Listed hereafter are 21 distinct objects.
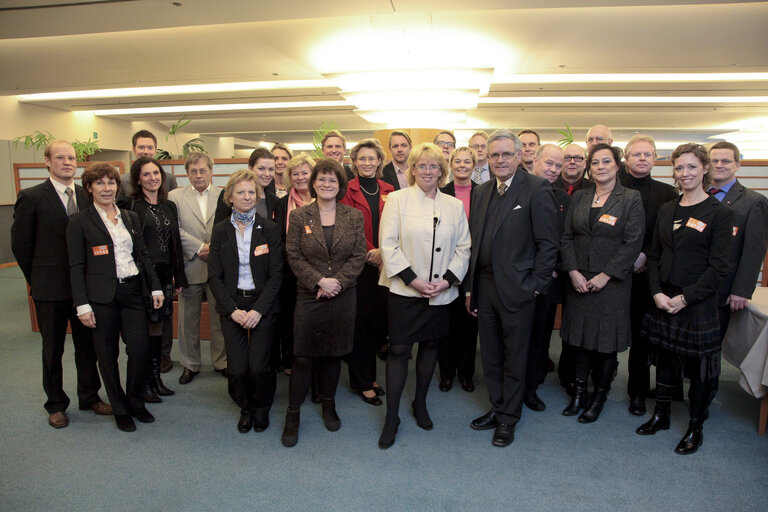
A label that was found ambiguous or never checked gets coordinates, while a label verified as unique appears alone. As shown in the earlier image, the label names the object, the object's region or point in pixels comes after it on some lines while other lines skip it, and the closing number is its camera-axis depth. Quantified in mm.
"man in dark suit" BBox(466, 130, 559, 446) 2518
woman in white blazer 2516
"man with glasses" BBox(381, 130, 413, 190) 3383
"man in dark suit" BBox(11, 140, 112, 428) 2676
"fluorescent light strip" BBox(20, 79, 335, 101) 9609
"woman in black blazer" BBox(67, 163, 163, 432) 2549
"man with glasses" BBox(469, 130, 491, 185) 3878
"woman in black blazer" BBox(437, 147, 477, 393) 3166
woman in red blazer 3016
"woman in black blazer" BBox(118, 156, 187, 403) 3018
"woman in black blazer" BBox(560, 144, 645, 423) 2672
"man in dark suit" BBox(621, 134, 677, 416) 2908
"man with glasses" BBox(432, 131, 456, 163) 3918
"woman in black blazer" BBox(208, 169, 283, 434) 2652
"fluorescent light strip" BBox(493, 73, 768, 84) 8375
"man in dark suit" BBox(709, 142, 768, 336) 2607
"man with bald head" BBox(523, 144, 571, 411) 2967
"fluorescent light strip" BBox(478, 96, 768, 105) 10117
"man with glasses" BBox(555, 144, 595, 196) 3254
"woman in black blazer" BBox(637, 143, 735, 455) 2428
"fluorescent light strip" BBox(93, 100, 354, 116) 11556
